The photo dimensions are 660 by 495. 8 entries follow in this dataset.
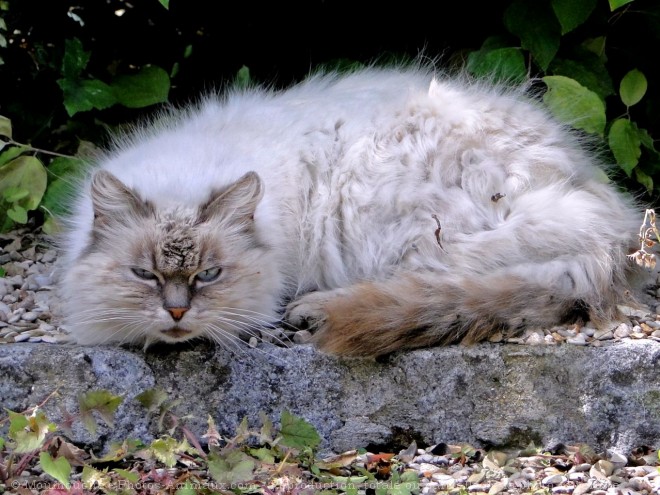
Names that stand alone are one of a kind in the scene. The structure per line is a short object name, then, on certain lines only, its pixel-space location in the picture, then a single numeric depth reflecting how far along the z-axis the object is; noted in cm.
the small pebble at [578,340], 725
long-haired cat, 720
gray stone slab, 709
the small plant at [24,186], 944
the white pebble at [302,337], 761
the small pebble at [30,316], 819
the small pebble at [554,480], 659
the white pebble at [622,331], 743
